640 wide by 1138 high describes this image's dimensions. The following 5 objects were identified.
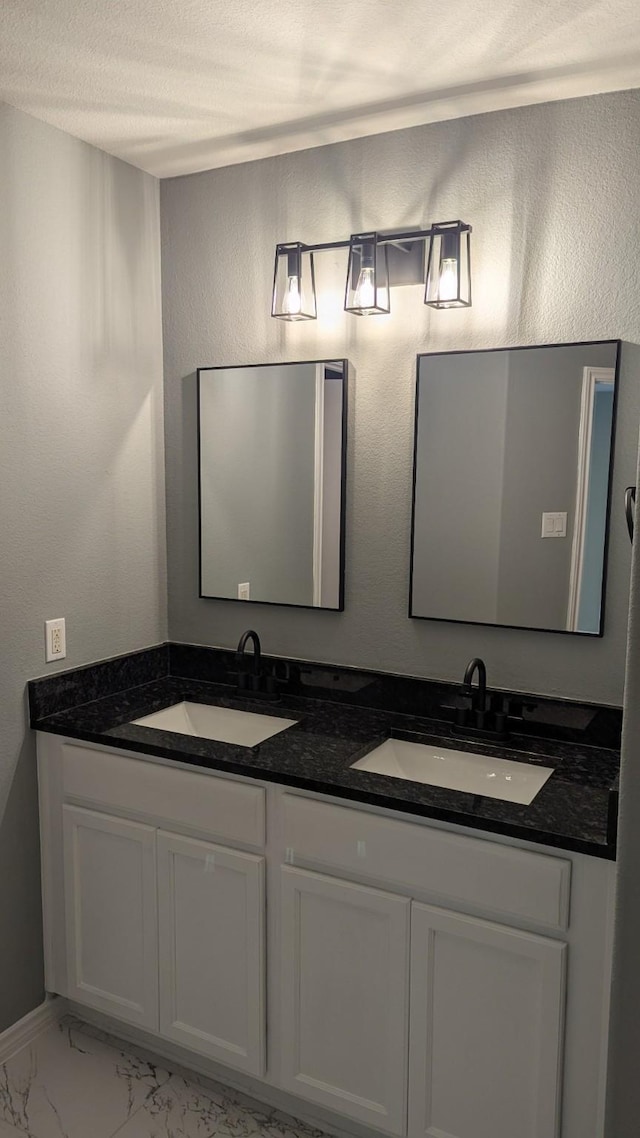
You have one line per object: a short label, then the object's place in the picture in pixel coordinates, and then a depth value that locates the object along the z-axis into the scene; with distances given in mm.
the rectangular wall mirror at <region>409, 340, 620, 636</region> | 2088
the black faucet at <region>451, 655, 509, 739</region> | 2160
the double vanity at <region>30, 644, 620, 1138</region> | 1683
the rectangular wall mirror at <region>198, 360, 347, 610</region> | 2449
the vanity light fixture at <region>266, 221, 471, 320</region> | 2123
